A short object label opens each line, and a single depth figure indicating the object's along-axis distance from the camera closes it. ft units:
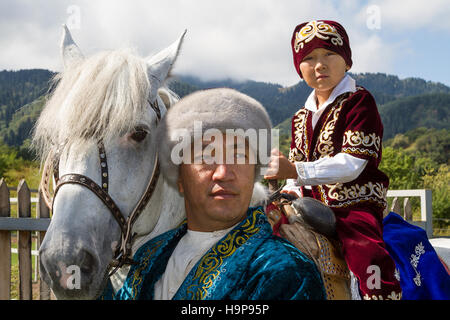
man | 4.90
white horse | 5.07
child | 6.44
